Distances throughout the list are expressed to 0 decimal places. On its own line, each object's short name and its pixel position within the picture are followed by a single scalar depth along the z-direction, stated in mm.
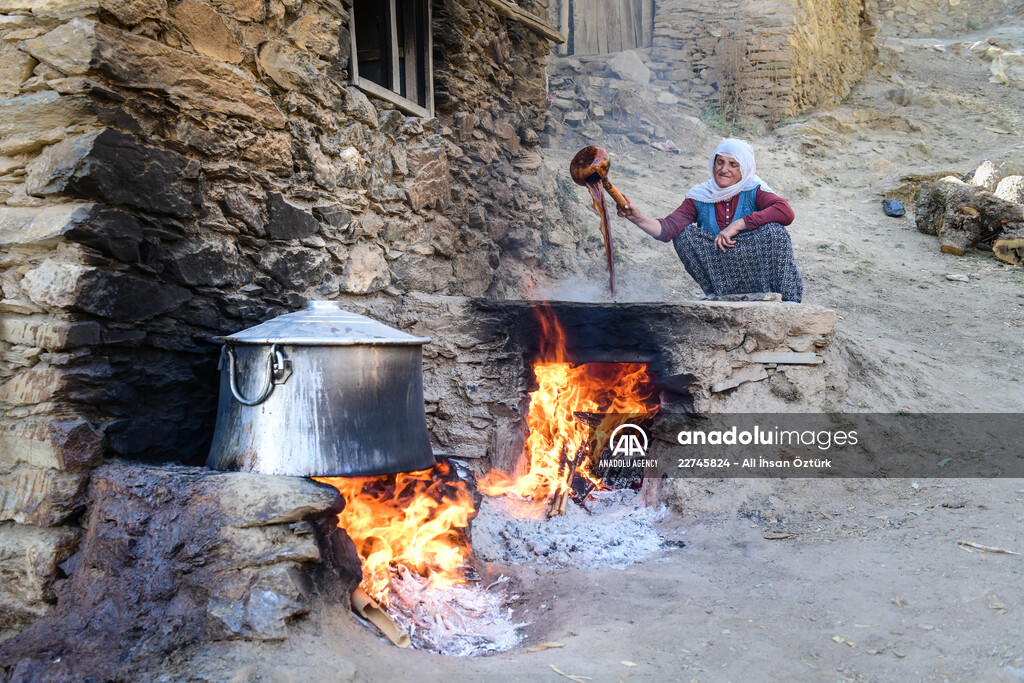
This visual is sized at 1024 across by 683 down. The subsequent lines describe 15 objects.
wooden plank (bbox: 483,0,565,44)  5383
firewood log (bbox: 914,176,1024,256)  7180
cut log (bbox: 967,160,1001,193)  7750
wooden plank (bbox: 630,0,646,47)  11969
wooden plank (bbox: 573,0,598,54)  11664
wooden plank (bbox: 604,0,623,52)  11742
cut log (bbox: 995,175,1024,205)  7338
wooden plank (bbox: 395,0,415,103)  4703
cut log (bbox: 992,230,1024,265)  6980
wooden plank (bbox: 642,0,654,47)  11961
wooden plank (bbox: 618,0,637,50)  11859
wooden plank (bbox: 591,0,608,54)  11711
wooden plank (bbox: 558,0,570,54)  11508
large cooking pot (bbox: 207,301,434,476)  2682
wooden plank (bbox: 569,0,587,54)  11656
